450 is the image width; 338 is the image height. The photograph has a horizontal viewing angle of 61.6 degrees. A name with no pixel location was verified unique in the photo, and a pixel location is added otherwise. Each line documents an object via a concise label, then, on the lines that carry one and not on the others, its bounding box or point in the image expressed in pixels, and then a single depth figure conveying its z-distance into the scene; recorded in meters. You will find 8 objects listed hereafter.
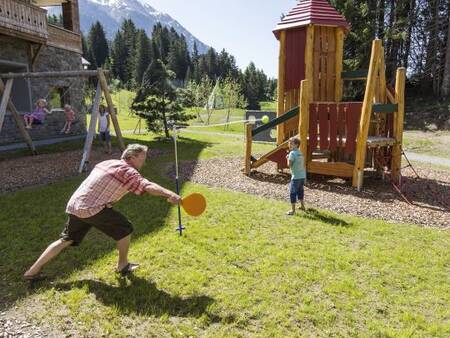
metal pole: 6.01
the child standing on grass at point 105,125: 14.14
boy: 7.20
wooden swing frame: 10.83
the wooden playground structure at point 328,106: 9.00
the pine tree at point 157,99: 18.88
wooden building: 14.96
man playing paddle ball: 4.12
